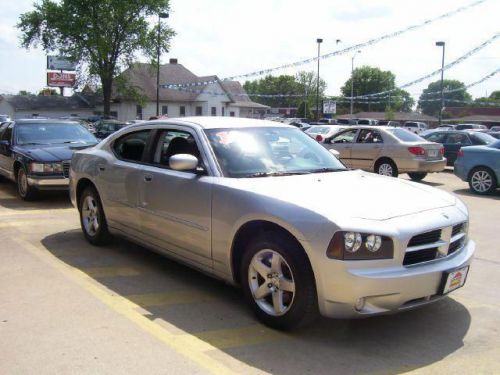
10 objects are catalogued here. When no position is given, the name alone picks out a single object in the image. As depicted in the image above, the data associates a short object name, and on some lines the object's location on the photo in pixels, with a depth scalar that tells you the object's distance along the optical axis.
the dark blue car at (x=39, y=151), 9.45
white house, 60.49
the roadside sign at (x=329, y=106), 47.94
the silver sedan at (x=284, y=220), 3.68
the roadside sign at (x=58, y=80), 68.06
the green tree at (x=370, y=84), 114.75
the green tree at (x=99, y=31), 48.22
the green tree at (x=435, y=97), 136.25
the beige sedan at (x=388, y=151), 13.70
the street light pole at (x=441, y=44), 39.48
